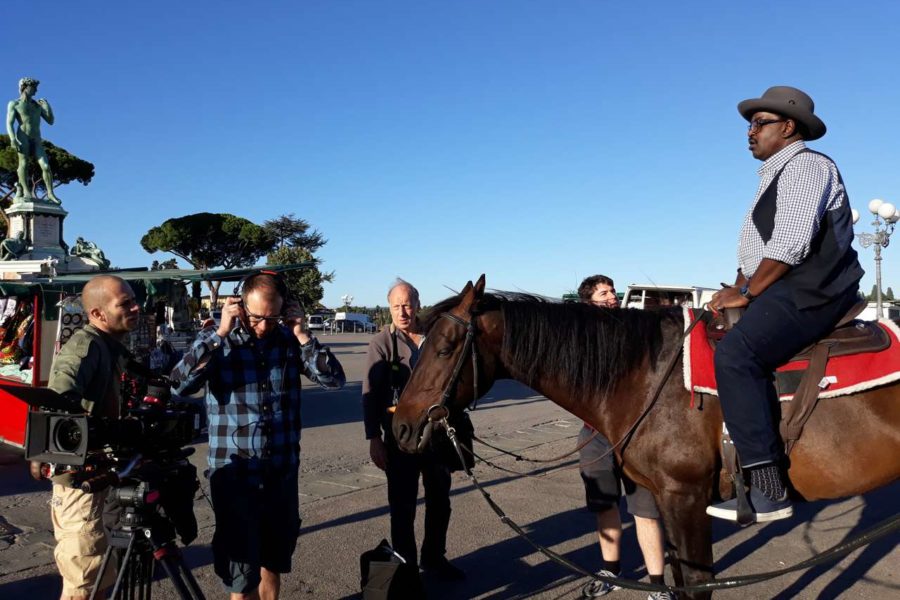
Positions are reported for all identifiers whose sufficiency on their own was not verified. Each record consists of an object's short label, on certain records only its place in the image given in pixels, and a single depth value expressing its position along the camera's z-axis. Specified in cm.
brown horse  275
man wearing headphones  314
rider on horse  267
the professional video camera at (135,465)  249
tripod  262
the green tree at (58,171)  3553
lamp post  1535
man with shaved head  304
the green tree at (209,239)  4816
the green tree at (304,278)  4234
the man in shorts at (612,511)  402
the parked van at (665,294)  1920
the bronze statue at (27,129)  2014
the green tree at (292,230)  6097
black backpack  358
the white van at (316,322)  4822
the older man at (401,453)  414
